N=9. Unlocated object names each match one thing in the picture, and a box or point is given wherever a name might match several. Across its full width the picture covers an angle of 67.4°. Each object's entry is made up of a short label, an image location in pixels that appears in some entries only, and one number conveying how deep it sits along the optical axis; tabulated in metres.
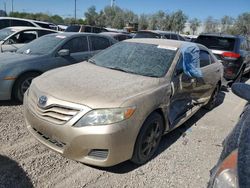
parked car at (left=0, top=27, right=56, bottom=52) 5.54
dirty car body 2.06
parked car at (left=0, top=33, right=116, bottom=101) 3.55
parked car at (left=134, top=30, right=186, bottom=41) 9.28
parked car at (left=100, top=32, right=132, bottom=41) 9.43
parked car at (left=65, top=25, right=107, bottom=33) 10.61
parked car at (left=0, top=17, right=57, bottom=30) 8.08
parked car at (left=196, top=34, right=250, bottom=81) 5.76
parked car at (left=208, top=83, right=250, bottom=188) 1.17
